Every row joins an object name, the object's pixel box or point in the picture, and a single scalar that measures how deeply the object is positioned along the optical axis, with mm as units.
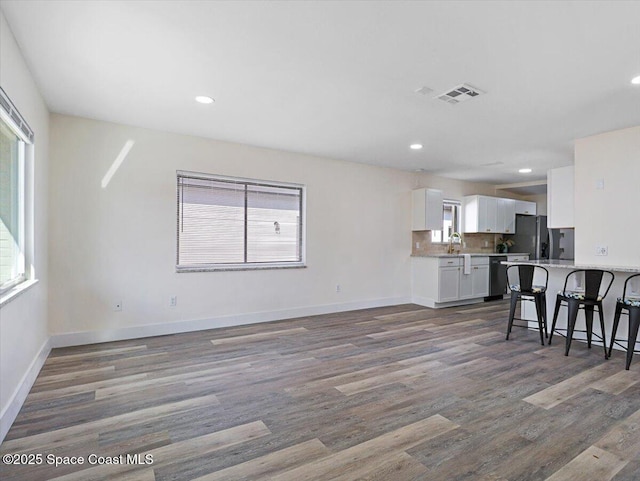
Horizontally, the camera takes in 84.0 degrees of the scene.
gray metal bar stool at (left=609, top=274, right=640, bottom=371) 3309
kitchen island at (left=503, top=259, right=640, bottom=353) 3924
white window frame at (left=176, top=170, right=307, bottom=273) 4500
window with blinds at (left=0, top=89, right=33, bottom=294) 2342
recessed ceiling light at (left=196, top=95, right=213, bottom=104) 3293
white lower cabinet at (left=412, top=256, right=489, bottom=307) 6246
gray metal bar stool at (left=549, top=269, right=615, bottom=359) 3646
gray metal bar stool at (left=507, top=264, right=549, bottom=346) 4133
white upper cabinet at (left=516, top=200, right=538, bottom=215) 8094
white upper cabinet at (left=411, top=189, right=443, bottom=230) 6508
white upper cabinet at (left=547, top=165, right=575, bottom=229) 4746
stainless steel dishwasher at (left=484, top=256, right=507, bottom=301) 7012
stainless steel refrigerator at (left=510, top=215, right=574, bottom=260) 7176
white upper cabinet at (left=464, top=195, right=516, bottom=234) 7359
